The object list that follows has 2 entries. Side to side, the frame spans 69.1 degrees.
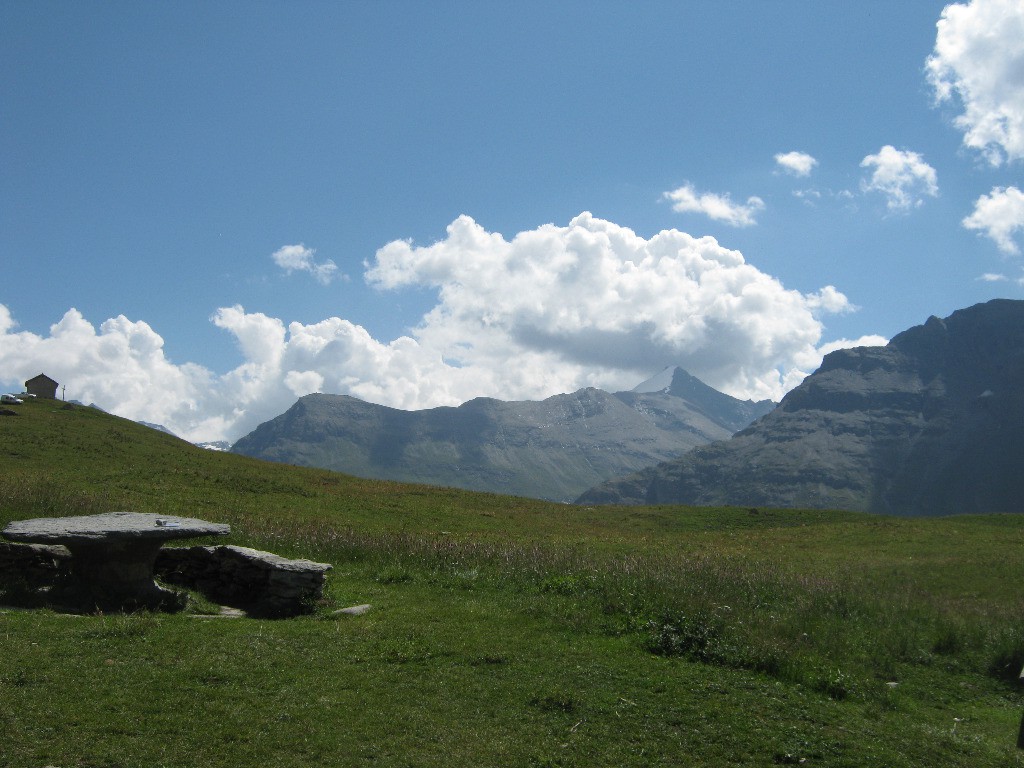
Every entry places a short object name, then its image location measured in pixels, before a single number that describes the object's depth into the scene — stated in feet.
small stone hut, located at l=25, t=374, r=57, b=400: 398.40
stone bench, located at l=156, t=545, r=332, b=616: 60.70
